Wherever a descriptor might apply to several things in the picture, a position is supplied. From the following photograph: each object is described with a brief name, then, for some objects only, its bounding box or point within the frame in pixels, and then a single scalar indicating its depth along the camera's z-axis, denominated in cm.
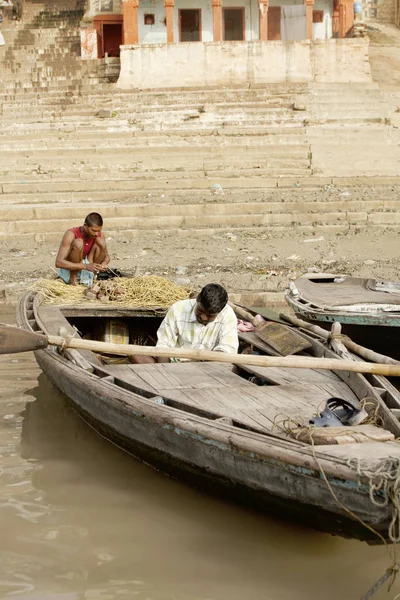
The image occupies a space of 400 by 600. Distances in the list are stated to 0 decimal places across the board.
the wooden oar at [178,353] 495
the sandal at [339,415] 453
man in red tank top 852
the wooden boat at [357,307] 738
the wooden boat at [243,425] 383
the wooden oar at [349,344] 565
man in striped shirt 605
